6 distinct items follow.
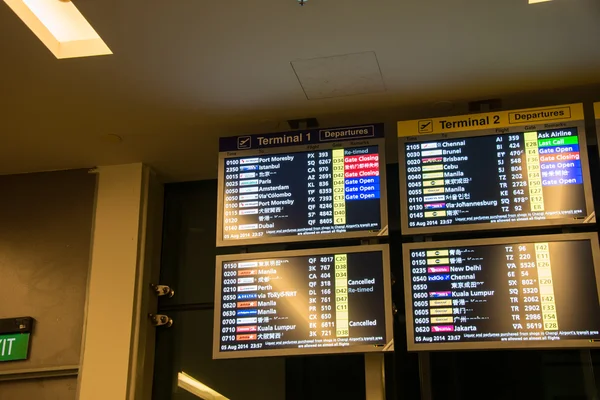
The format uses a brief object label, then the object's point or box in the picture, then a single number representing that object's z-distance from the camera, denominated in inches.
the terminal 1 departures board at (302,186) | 133.5
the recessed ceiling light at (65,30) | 122.0
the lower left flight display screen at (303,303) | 125.6
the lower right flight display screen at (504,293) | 118.5
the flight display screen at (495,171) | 126.0
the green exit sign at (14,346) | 151.8
